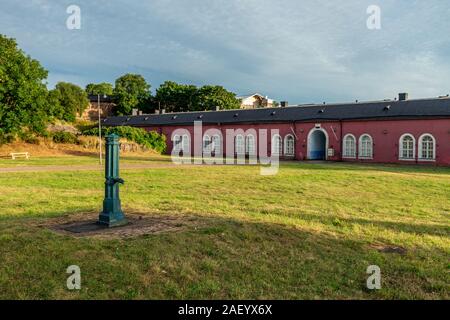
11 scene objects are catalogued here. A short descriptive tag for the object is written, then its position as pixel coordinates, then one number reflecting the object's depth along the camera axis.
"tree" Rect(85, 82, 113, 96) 108.75
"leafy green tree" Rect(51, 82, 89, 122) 68.12
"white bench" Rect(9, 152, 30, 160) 29.45
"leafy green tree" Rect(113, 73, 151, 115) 71.62
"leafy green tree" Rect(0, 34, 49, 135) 30.59
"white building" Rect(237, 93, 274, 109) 89.06
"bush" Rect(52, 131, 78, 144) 38.12
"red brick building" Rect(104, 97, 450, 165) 30.84
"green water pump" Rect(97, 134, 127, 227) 7.09
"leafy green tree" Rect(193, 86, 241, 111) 64.81
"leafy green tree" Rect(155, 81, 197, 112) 71.81
